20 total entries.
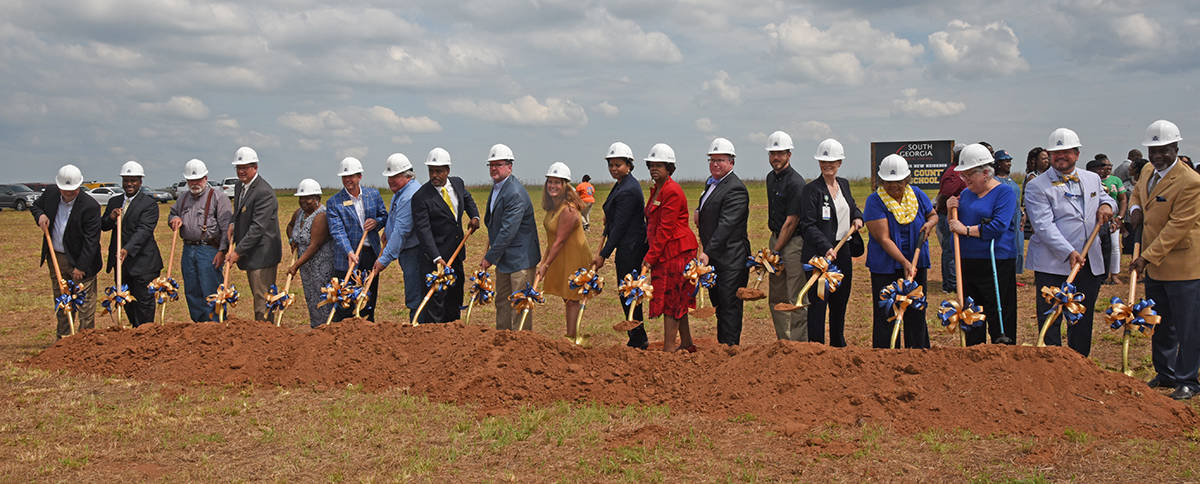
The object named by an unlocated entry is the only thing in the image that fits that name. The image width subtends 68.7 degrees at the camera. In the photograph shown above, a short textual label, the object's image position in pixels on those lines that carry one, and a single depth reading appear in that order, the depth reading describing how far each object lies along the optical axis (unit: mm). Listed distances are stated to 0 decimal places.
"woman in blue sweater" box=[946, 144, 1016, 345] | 6594
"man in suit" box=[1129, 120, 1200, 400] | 6004
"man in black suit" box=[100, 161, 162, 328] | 8773
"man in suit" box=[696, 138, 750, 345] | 7129
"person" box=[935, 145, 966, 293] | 9898
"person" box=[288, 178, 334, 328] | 8461
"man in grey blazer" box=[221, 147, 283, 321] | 8398
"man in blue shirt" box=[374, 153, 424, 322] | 8109
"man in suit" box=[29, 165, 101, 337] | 8664
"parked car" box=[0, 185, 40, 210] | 39750
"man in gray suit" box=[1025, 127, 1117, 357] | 6445
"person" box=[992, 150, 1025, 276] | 10234
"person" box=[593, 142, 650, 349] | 7613
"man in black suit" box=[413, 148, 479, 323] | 8117
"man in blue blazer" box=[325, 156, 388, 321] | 8336
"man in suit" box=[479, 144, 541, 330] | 7973
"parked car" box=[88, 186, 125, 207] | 41469
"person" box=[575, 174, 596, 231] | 18438
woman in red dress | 7102
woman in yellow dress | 7914
